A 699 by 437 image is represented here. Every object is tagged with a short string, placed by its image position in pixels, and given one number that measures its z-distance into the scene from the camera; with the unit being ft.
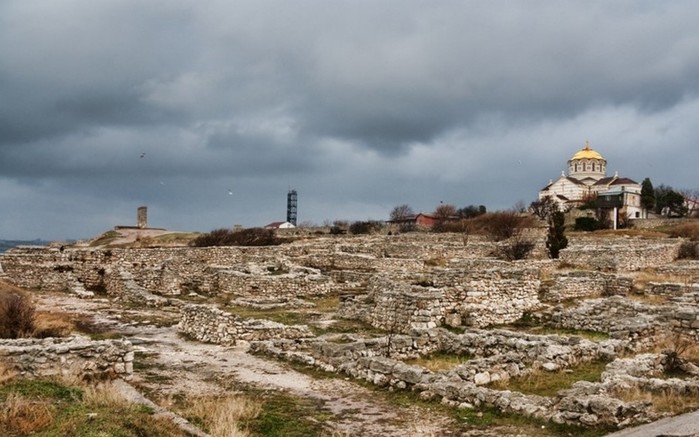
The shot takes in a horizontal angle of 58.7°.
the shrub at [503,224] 221.13
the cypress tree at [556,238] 144.36
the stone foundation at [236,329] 56.39
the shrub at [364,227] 295.48
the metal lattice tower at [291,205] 439.63
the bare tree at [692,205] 354.62
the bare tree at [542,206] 335.49
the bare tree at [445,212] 383.28
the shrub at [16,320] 47.54
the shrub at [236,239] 174.59
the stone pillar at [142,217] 230.07
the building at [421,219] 367.84
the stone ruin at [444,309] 37.73
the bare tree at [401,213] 417.28
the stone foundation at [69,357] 38.55
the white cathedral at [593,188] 358.23
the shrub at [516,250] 144.56
